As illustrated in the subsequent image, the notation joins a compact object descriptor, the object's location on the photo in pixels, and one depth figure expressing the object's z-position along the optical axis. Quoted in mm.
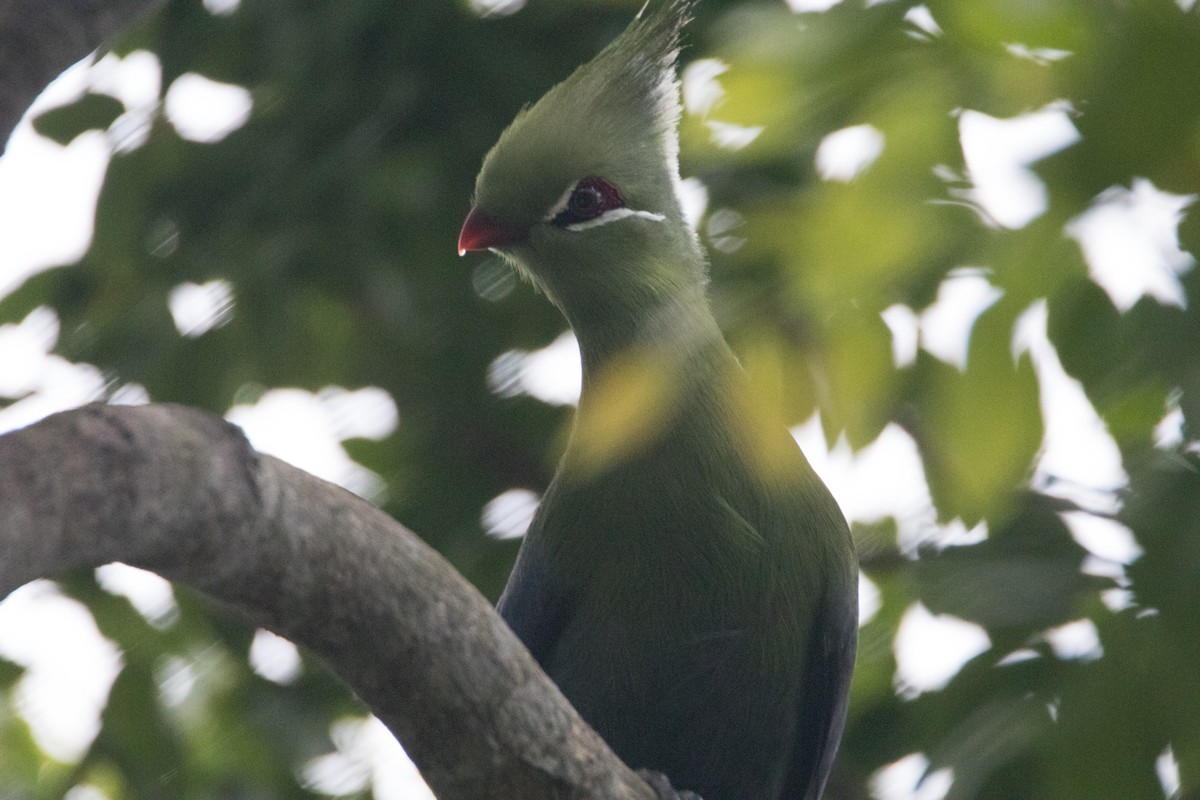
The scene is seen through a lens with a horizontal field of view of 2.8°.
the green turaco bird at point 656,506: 6436
